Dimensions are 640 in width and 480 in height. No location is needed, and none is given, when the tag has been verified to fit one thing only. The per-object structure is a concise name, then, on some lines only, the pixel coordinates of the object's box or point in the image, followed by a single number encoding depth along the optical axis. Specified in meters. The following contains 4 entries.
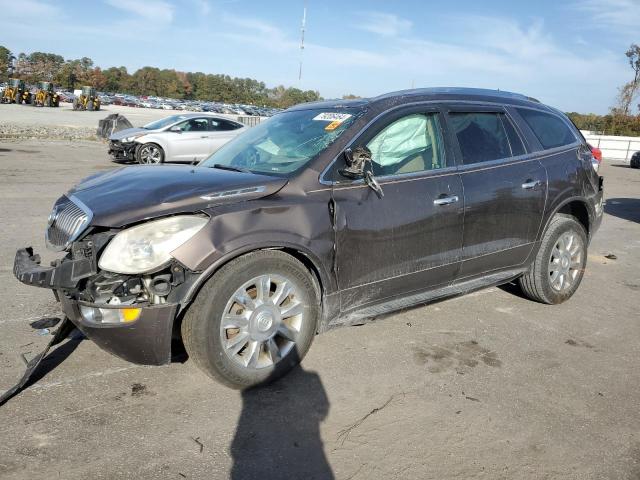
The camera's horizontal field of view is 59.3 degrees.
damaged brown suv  3.12
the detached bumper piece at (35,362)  3.21
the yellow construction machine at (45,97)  50.25
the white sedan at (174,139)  16.00
